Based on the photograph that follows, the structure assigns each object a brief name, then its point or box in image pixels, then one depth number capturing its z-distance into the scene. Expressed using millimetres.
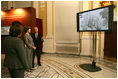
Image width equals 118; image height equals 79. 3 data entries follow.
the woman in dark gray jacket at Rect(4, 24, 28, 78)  1483
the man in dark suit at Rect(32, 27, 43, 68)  3272
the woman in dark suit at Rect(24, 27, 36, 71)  2887
